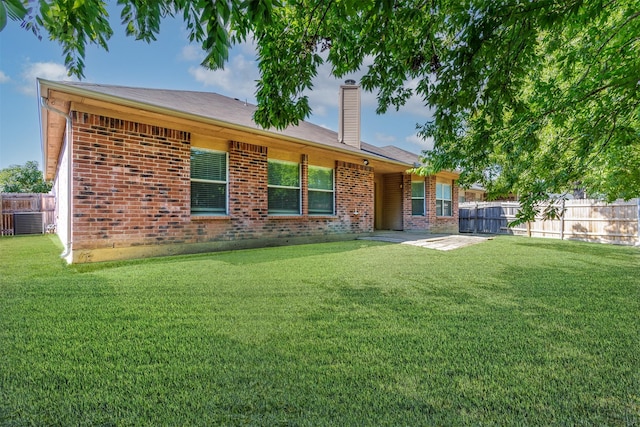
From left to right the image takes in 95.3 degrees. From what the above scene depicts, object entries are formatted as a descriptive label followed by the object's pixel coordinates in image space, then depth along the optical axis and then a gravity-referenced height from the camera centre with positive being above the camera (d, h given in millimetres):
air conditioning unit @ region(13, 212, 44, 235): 12375 -408
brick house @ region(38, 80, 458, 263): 5230 +898
